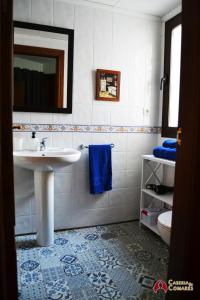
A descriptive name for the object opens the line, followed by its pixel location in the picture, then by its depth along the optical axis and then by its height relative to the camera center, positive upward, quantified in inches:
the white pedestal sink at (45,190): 72.1 -20.7
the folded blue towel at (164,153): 81.2 -8.1
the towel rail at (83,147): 92.7 -7.4
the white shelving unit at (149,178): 94.3 -21.0
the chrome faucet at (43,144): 84.4 -6.2
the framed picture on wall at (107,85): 91.7 +17.4
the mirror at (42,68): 81.7 +21.4
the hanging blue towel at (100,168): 91.2 -15.7
